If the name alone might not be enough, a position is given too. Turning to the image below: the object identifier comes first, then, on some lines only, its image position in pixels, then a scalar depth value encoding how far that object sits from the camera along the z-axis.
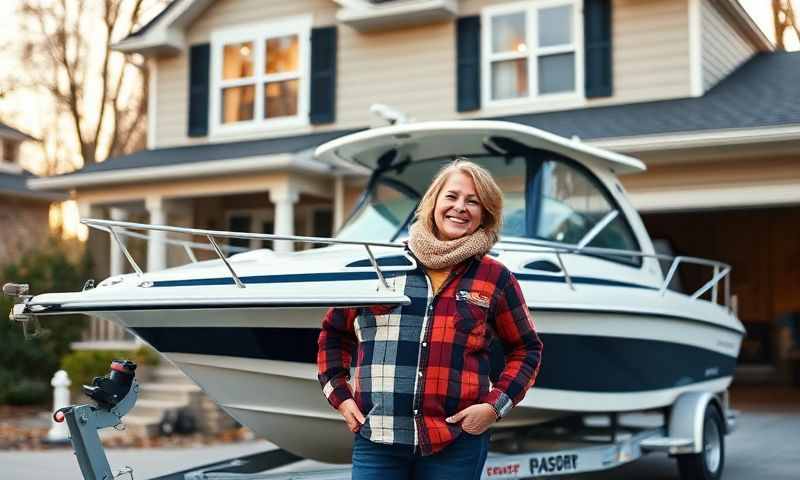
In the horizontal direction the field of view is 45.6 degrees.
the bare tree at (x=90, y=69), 24.62
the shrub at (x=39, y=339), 13.61
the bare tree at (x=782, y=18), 22.75
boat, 4.58
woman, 3.17
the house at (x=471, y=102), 11.34
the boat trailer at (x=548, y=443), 4.08
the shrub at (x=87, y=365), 12.30
